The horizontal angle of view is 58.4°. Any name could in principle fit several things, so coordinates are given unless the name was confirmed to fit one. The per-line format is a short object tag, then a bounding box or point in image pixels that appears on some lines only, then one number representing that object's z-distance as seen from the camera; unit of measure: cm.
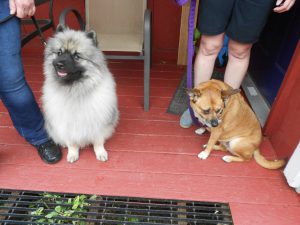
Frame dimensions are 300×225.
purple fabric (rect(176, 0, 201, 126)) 178
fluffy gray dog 156
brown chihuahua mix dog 164
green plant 149
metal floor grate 149
